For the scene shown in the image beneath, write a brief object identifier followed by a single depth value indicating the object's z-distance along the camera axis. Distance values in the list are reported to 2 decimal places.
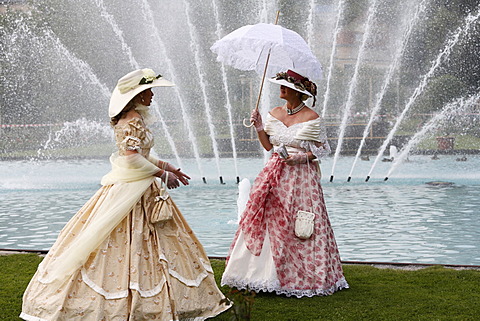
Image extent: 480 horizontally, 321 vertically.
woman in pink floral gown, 5.55
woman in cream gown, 4.42
